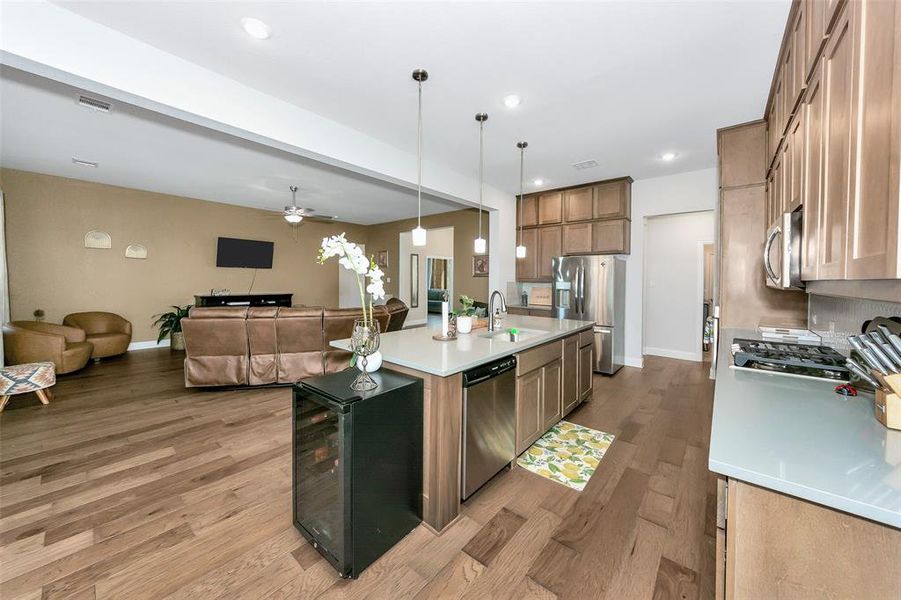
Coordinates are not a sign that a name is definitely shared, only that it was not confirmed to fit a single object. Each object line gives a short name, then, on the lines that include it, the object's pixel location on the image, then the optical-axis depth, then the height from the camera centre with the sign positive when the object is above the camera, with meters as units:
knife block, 0.95 -0.32
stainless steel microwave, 1.37 +0.16
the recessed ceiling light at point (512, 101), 2.90 +1.62
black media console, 6.55 -0.17
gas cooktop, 1.47 -0.31
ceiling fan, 5.55 +1.26
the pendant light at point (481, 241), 3.22 +0.51
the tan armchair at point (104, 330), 5.21 -0.62
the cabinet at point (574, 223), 5.14 +1.07
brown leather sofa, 3.84 -0.60
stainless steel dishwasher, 1.96 -0.79
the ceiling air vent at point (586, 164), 4.46 +1.66
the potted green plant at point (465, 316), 2.81 -0.21
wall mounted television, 7.05 +0.80
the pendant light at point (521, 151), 3.87 +1.07
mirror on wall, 9.09 +0.25
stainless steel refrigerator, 4.85 -0.12
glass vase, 1.68 -0.26
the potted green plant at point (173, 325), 6.07 -0.60
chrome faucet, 2.92 -0.23
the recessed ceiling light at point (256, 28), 2.09 +1.63
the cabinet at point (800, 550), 0.70 -0.57
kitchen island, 1.81 -0.61
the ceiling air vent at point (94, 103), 2.85 +1.58
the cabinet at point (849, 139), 0.69 +0.40
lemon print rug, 2.39 -1.25
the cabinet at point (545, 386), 2.47 -0.77
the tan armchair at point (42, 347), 4.08 -0.68
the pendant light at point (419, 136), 2.56 +1.60
